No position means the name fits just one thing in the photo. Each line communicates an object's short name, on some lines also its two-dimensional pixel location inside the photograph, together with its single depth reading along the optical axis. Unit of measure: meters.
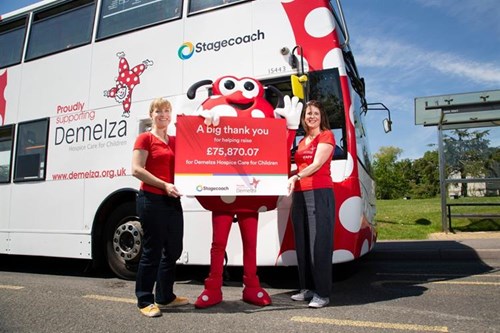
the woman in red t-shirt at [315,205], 3.53
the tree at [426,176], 57.99
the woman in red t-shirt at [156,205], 3.29
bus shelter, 9.70
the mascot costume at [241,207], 3.55
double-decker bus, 4.18
